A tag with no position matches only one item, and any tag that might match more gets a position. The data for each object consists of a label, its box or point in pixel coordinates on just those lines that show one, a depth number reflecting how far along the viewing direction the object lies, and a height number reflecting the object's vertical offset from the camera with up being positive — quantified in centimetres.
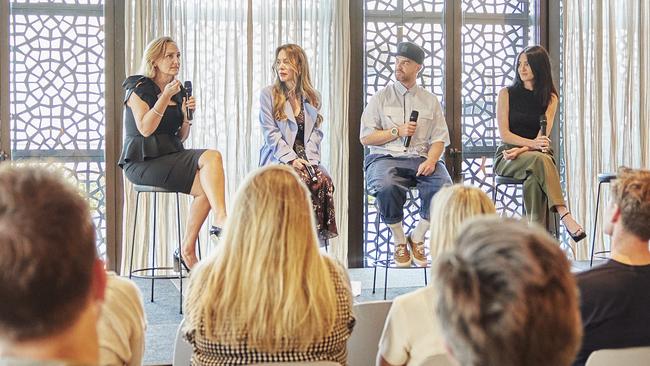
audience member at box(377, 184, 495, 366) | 179 -33
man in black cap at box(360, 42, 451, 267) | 408 +21
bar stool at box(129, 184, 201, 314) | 362 -44
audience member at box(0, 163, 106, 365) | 92 -13
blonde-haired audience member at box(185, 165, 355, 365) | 166 -26
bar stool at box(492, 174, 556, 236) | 423 +1
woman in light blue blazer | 403 +32
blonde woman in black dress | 366 +17
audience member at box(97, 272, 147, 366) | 168 -34
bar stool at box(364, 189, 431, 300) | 444 -36
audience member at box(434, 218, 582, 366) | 91 -15
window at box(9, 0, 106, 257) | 460 +61
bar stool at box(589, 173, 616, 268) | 405 +3
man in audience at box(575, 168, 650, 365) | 194 -33
